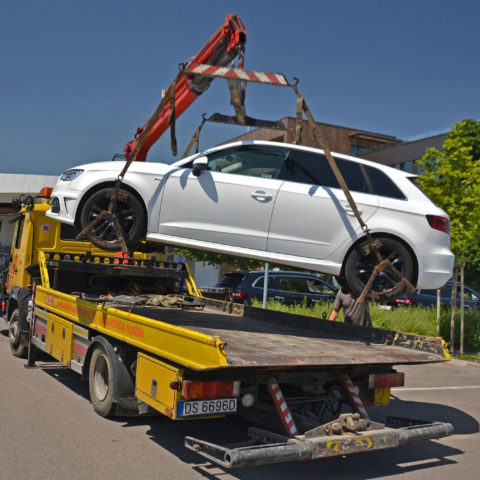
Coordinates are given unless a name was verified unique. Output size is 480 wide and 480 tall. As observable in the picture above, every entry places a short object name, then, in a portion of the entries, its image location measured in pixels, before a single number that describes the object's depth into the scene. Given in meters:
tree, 11.26
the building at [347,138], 40.03
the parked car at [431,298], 16.73
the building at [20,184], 28.67
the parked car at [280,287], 13.84
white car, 5.82
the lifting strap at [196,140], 7.30
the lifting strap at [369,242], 5.72
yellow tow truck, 4.37
